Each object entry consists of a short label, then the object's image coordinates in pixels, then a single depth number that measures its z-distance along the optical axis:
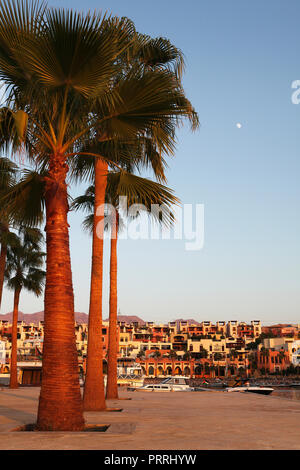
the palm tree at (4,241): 29.27
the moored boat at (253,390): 38.59
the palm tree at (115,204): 9.79
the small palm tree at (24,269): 33.00
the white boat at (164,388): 38.56
